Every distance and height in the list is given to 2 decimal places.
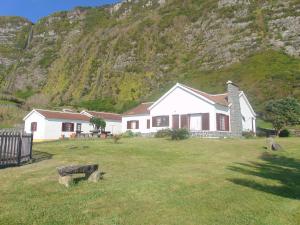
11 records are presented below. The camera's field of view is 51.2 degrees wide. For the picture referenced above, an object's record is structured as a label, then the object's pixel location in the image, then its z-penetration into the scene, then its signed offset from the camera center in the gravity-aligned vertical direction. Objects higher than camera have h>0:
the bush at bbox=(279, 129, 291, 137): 36.03 +0.89
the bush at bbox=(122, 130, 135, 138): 37.28 +0.66
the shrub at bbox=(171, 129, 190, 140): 27.53 +0.51
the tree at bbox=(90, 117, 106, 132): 42.94 +2.33
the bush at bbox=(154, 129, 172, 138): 31.70 +0.67
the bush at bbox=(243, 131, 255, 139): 34.10 +0.71
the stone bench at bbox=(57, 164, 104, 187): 10.31 -1.16
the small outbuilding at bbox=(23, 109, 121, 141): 41.72 +2.06
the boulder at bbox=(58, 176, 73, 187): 10.19 -1.37
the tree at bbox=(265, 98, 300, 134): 34.50 +3.06
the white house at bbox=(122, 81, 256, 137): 33.53 +3.18
